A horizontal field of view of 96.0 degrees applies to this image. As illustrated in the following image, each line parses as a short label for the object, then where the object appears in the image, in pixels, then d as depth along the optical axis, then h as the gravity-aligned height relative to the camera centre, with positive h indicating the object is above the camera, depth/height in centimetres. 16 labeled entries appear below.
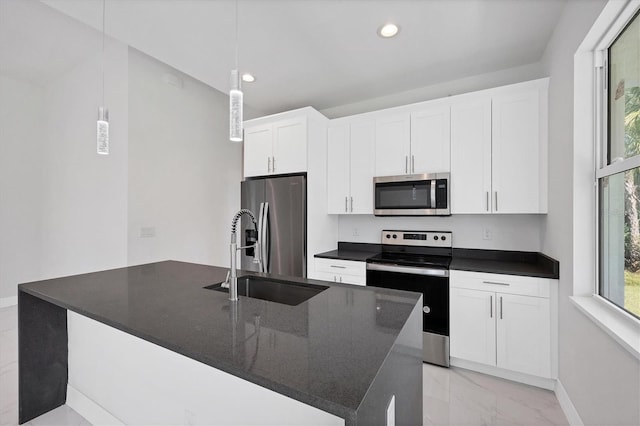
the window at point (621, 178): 132 +20
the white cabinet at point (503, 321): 211 -81
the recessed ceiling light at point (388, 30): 214 +140
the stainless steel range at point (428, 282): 243 -60
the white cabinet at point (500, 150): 234 +56
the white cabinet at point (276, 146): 308 +77
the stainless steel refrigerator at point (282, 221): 299 -7
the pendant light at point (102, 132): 188 +53
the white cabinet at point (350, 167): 307 +52
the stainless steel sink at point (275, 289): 161 -44
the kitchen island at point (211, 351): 78 -41
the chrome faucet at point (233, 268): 135 -26
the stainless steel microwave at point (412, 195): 267 +20
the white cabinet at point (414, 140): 270 +74
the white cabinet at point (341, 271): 279 -56
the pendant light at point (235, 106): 137 +52
